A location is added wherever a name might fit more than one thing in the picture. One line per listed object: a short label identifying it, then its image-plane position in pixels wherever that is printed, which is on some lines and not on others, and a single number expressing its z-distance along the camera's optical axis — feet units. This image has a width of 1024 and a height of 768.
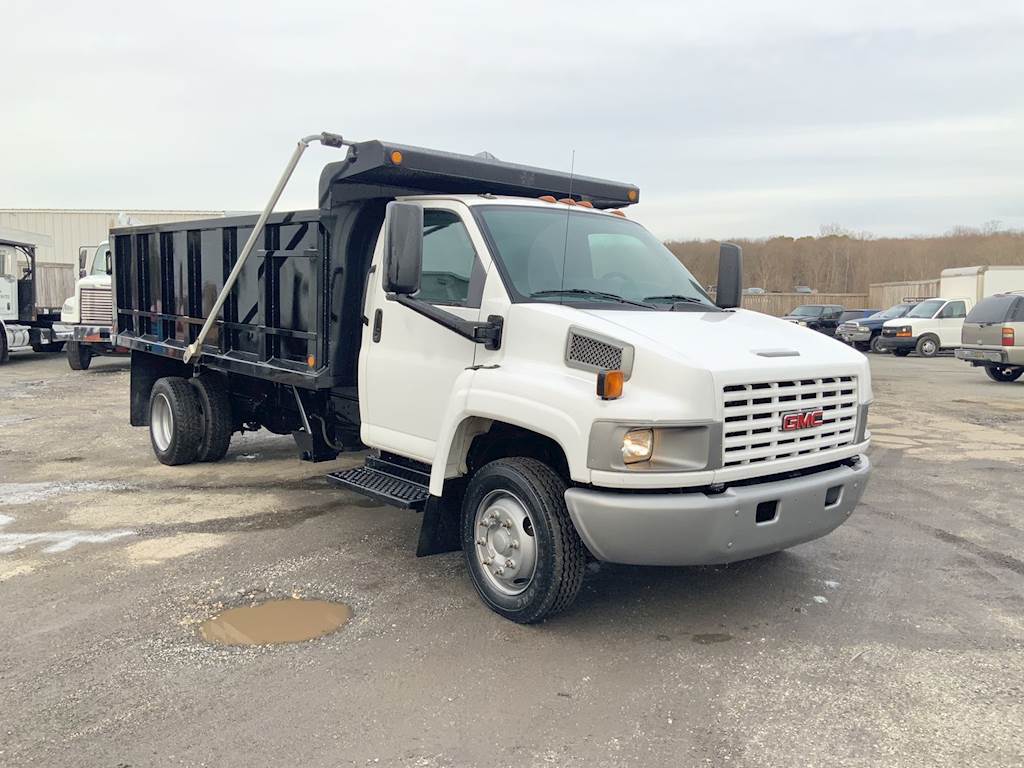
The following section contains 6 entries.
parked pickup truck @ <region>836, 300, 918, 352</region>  91.83
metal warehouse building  121.08
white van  85.51
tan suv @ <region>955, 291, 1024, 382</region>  54.80
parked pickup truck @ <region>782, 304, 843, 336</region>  110.11
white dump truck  13.12
